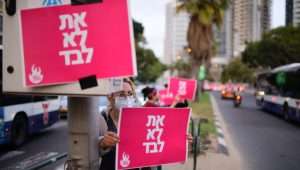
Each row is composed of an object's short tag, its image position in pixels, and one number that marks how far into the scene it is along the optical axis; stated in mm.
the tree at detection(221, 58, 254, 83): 104712
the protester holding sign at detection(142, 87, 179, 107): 5546
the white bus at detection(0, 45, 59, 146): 9688
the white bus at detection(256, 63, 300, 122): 19088
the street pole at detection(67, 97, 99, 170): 3104
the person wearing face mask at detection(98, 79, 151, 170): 3341
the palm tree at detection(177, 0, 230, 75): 31781
